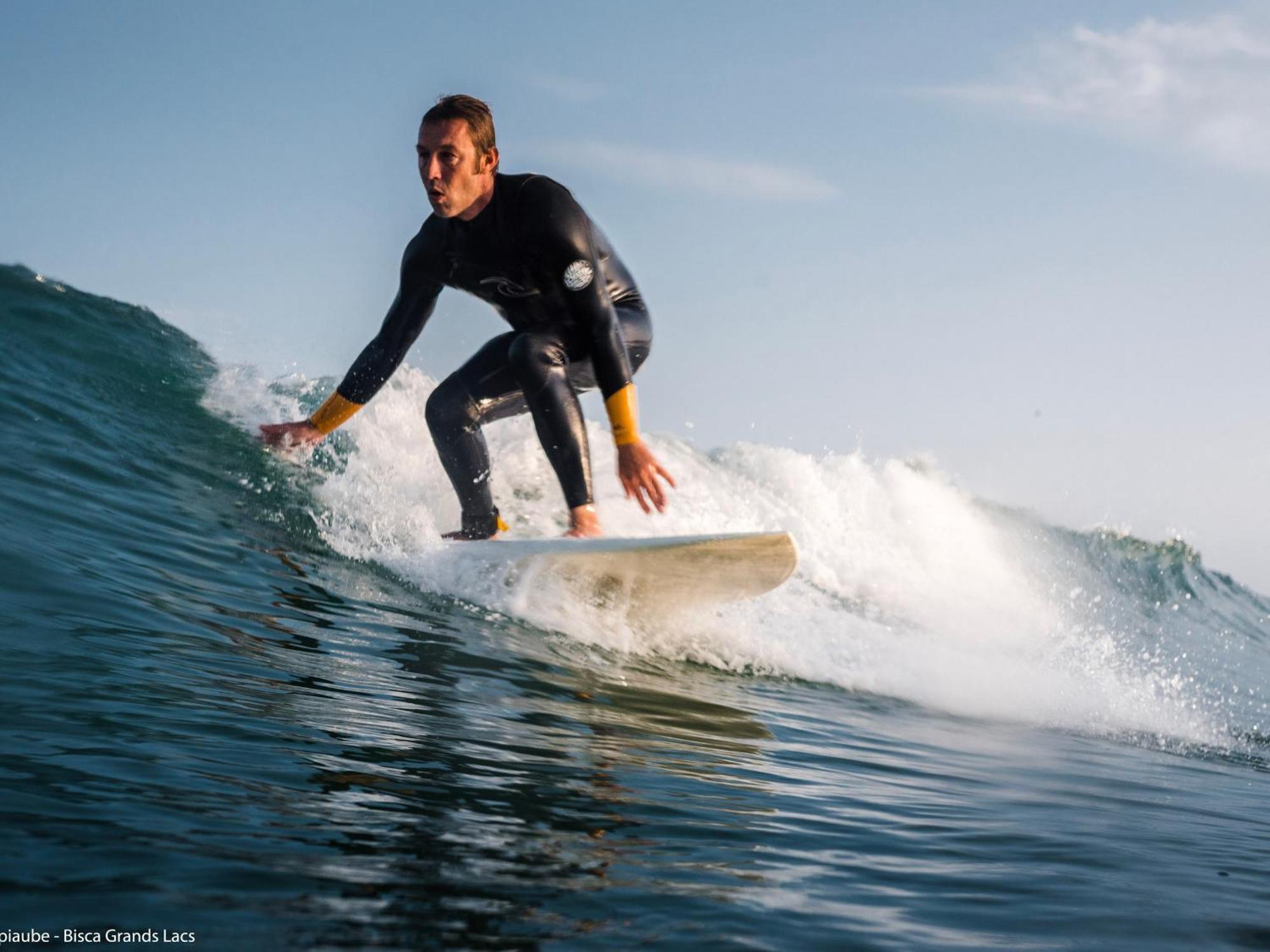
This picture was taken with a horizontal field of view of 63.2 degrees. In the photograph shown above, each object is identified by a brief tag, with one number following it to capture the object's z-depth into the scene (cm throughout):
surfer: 473
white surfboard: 468
